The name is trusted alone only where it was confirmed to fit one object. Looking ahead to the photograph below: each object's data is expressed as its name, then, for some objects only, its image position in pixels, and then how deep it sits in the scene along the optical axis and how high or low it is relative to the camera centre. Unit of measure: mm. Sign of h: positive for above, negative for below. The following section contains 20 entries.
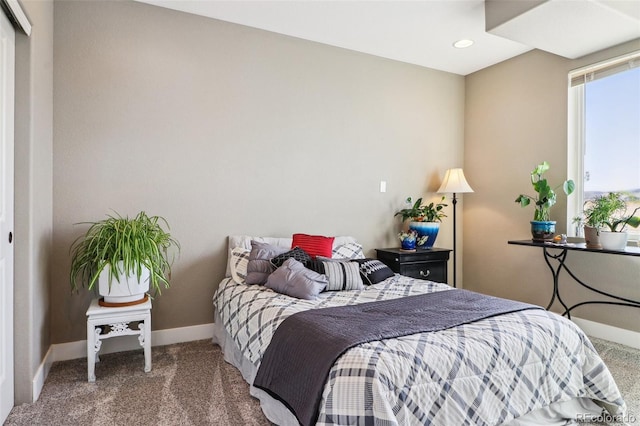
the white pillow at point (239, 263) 2883 -427
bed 1422 -699
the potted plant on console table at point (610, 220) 2734 -79
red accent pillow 3086 -292
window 3064 +666
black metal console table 2811 -490
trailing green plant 2375 -276
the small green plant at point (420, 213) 3922 -43
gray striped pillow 2613 -472
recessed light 3480 +1535
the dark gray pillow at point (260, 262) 2744 -397
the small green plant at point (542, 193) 3223 +141
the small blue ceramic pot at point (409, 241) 3713 -314
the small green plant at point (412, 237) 3717 -281
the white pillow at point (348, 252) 3297 -380
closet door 1869 -26
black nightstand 3566 -510
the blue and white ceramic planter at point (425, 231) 3805 -223
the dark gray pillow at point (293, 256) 2787 -361
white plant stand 2330 -738
